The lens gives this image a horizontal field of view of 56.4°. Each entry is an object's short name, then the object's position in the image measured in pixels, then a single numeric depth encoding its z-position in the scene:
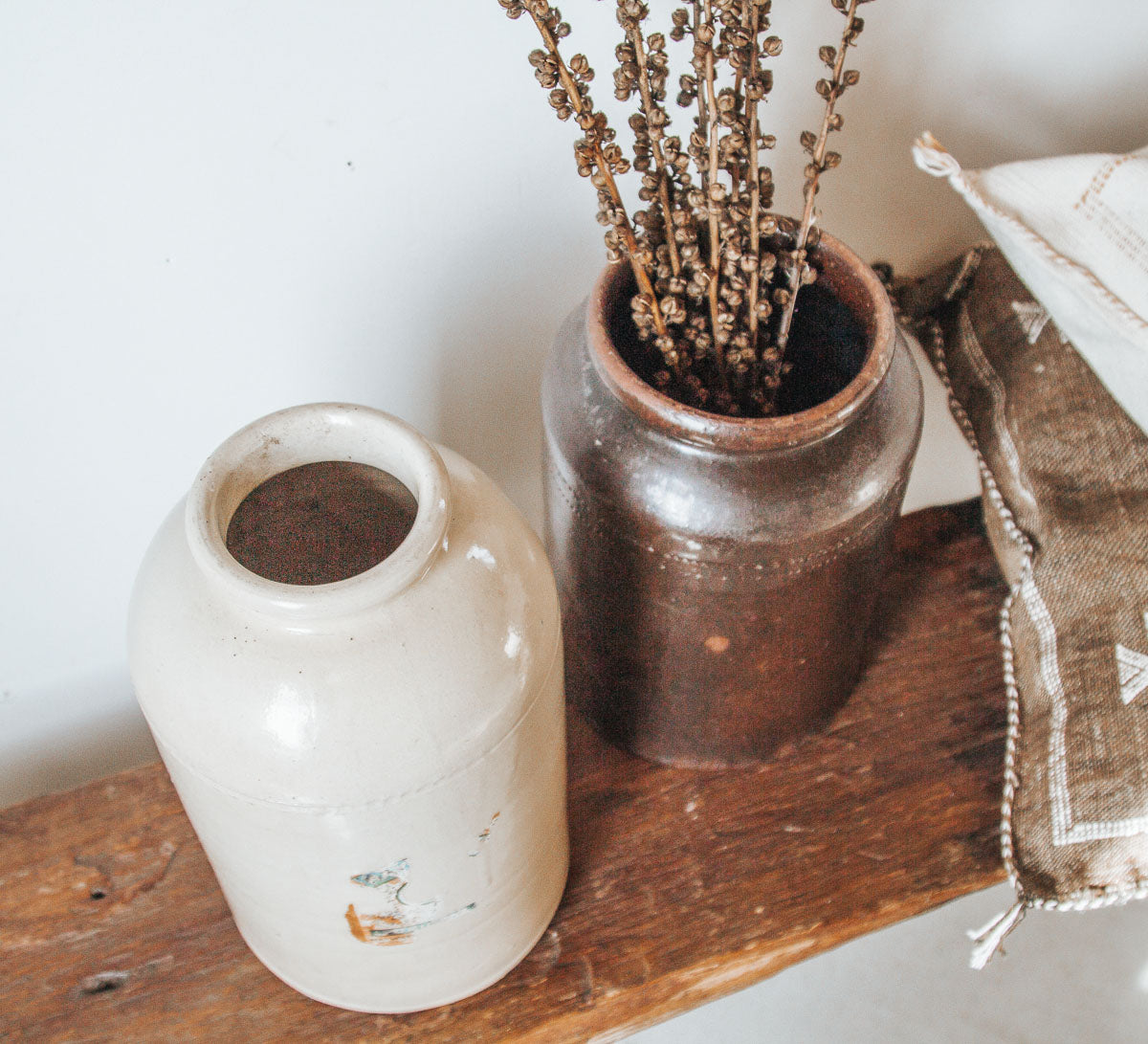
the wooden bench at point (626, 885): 0.62
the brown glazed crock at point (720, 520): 0.53
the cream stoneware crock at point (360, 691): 0.42
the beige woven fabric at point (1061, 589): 0.62
